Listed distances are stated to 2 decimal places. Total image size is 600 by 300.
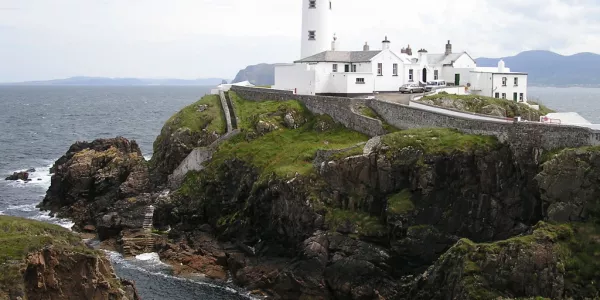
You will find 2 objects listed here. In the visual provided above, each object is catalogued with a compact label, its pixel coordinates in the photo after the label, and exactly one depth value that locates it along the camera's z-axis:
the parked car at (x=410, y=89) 72.81
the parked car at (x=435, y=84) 73.64
